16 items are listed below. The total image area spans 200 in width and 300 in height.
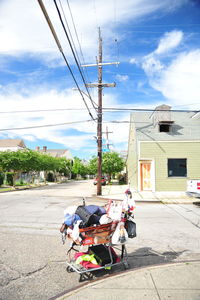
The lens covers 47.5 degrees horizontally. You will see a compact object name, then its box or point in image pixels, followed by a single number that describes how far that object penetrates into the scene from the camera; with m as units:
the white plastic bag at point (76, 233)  3.60
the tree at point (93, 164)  33.11
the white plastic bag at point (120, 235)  3.86
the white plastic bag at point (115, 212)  3.88
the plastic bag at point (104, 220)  3.82
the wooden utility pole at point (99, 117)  17.06
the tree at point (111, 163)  30.52
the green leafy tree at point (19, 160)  24.99
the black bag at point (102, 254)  4.00
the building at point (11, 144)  53.27
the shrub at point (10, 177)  30.24
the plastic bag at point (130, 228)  4.12
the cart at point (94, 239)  3.76
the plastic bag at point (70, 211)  3.90
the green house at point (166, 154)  18.06
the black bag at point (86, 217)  3.79
